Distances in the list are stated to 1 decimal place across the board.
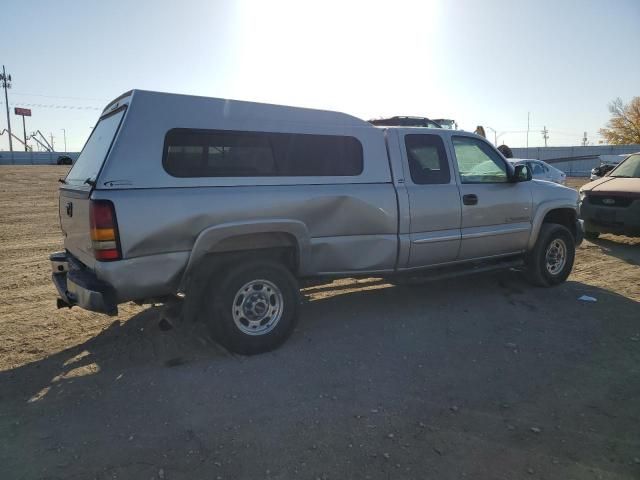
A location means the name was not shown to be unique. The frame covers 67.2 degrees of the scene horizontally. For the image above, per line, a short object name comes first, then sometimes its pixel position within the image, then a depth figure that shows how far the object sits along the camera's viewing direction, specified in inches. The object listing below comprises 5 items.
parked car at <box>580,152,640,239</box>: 355.9
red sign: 3378.0
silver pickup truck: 146.9
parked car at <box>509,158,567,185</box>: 713.6
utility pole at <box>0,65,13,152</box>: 2952.8
